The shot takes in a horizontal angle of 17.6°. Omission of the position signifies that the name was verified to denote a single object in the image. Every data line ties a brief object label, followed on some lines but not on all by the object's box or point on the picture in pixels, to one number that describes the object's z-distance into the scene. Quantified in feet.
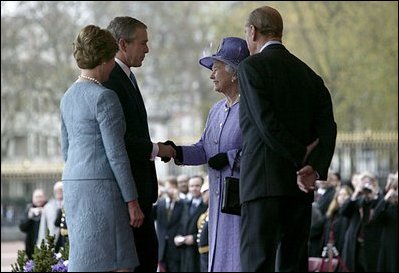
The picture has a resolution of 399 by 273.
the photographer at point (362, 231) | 73.97
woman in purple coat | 28.68
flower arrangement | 35.88
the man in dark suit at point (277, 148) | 24.79
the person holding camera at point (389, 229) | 73.67
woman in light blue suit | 24.57
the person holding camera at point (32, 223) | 69.82
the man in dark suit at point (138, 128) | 26.89
